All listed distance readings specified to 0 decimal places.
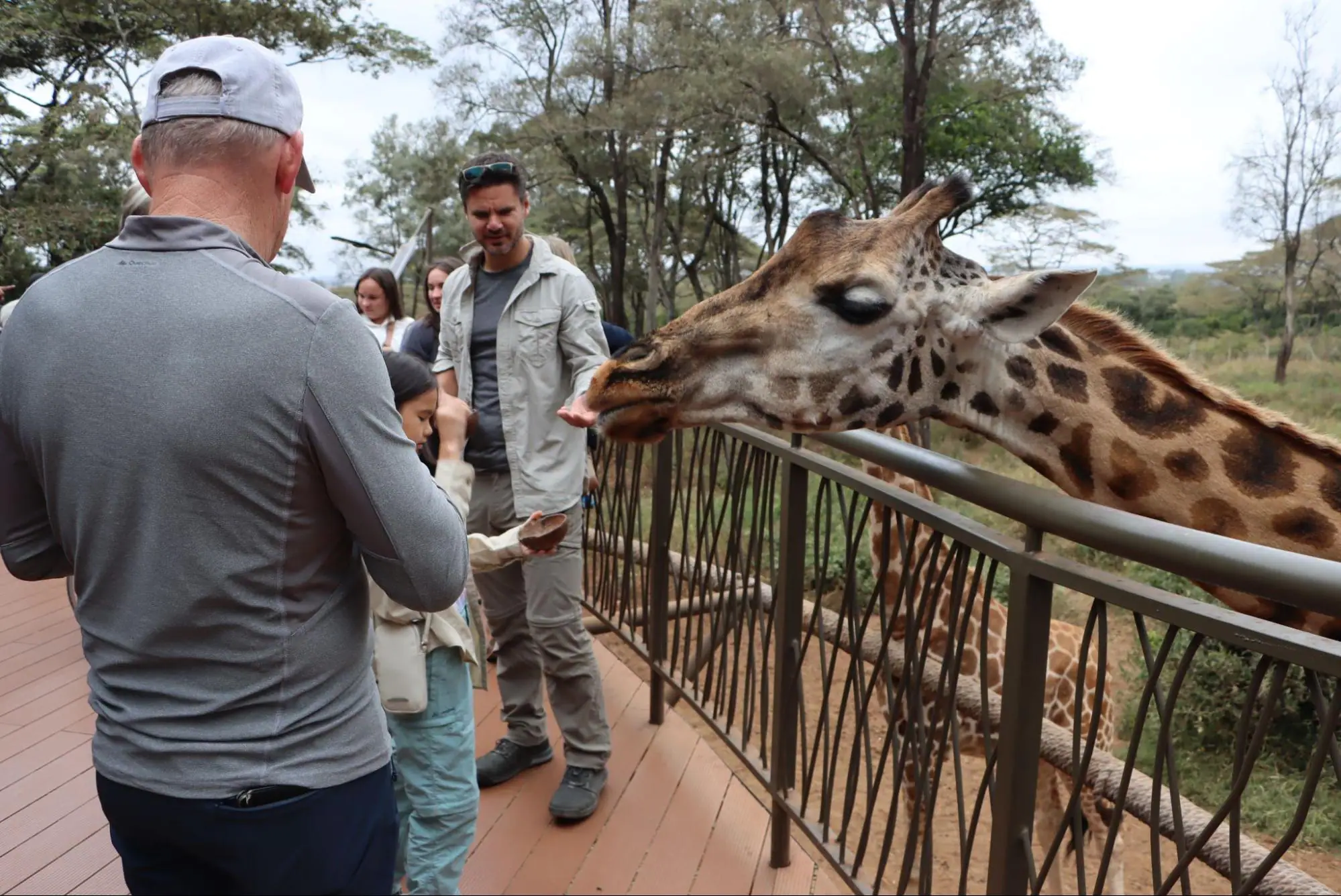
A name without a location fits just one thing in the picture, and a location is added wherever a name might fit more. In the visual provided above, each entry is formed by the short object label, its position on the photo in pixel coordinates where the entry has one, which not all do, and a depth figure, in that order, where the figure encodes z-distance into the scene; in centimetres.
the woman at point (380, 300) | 524
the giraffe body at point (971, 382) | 185
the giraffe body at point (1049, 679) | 327
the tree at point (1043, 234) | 1661
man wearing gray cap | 111
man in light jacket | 282
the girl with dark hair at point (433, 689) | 192
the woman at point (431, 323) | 407
